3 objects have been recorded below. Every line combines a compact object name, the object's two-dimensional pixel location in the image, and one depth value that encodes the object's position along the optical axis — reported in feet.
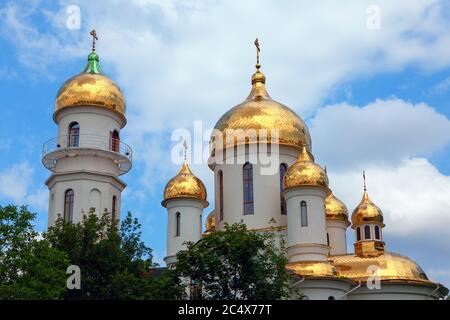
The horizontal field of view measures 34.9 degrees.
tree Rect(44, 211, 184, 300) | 76.07
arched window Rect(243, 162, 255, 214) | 102.53
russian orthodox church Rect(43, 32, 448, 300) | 93.50
